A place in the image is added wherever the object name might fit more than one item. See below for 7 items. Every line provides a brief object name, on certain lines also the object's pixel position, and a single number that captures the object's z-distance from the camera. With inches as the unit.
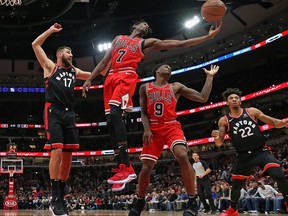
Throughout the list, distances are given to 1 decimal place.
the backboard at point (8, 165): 913.5
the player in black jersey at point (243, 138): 240.7
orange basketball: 224.7
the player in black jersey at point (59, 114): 209.8
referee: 466.3
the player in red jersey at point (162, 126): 211.6
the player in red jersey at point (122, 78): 201.2
